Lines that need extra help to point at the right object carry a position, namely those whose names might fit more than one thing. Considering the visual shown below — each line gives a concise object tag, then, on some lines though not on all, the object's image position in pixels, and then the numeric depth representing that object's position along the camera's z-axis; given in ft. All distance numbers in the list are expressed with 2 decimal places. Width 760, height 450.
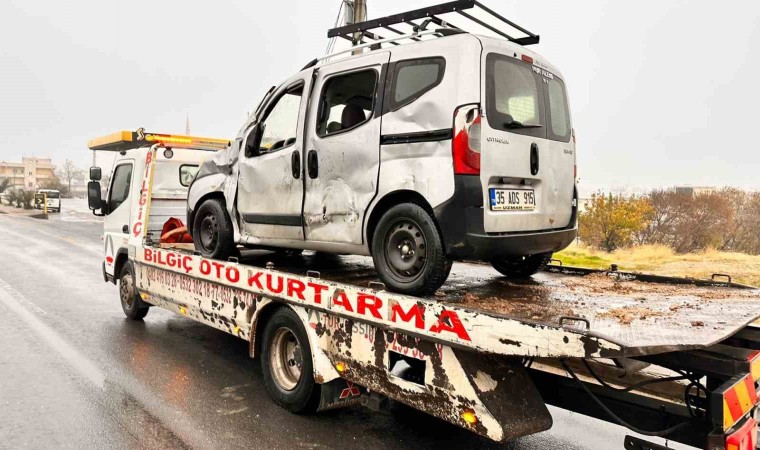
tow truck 9.27
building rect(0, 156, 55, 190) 423.97
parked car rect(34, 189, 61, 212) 126.21
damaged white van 12.19
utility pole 43.27
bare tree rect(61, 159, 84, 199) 351.67
